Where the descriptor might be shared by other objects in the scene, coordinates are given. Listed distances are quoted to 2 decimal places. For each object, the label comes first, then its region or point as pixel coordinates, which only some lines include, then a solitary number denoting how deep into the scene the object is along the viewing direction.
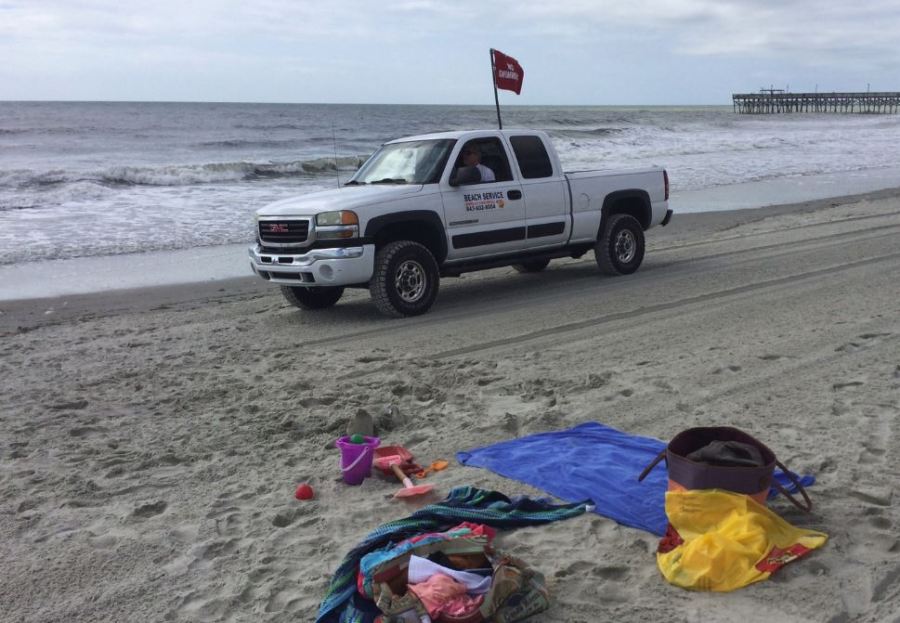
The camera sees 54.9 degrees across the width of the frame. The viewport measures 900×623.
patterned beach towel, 3.38
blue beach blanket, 4.33
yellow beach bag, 3.58
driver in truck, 9.55
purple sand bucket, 4.77
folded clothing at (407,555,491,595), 3.29
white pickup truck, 8.66
